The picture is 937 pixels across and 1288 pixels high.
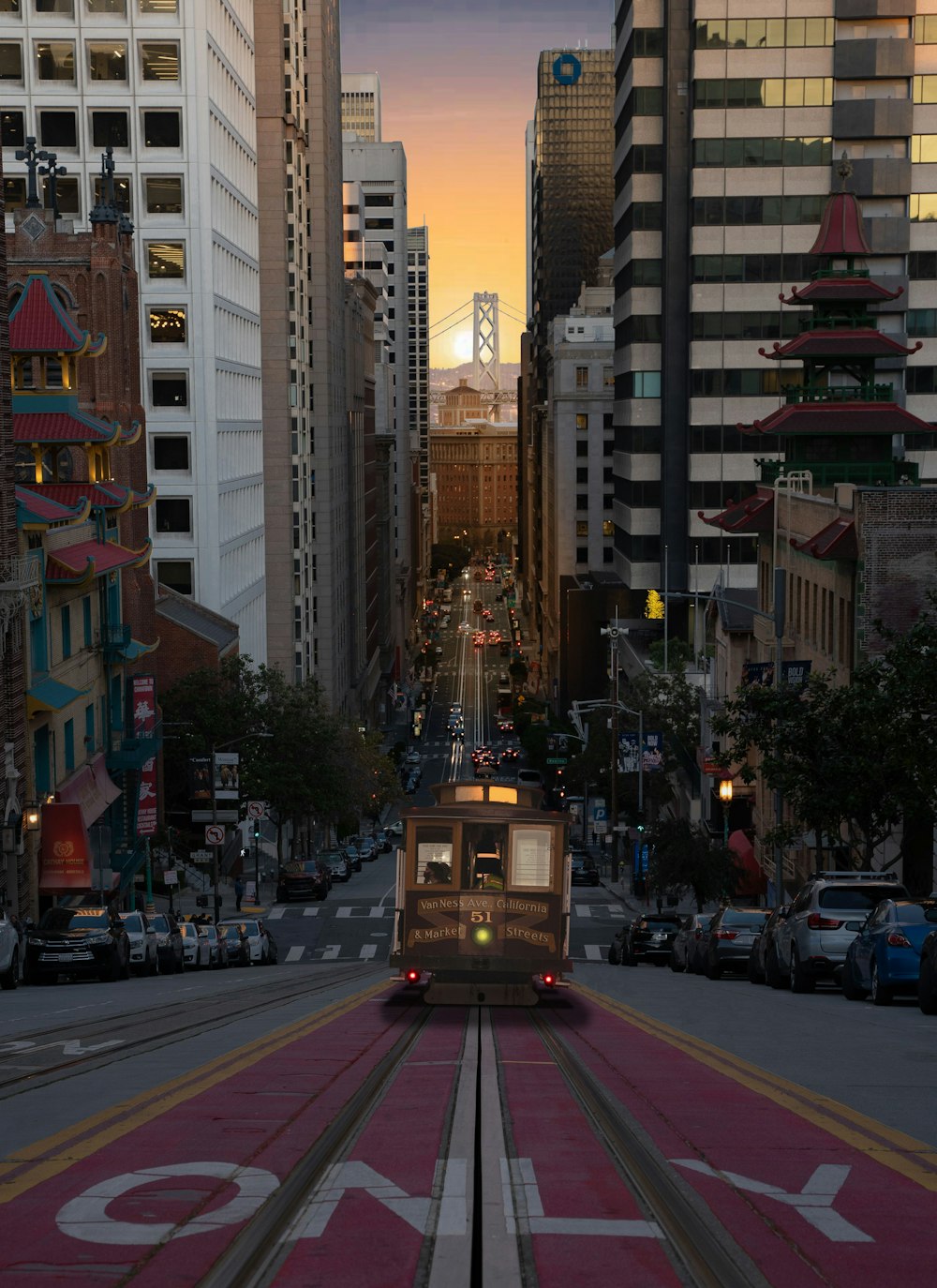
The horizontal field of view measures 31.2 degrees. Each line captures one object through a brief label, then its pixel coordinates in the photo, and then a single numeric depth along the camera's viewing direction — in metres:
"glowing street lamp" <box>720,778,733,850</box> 57.03
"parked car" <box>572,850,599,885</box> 79.31
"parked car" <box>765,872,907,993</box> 25.34
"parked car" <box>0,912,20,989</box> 29.05
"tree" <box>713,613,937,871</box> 28.23
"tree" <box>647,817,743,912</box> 58.50
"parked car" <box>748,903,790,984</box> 28.22
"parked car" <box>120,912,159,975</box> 35.03
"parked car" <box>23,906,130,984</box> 31.62
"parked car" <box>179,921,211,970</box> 41.12
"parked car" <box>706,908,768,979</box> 32.94
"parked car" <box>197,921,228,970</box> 43.06
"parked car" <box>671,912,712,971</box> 36.84
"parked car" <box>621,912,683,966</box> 44.59
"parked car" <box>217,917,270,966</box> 45.58
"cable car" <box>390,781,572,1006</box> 24.02
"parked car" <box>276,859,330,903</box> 70.06
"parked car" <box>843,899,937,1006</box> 22.08
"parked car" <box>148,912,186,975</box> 37.41
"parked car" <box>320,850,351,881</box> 81.81
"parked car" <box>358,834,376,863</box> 96.06
